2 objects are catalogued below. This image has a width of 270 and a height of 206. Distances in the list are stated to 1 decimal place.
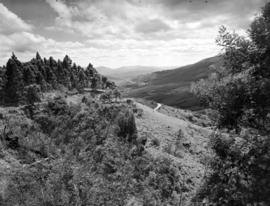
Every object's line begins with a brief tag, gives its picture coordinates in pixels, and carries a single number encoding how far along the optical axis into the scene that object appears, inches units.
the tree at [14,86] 2267.5
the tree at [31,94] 1953.7
